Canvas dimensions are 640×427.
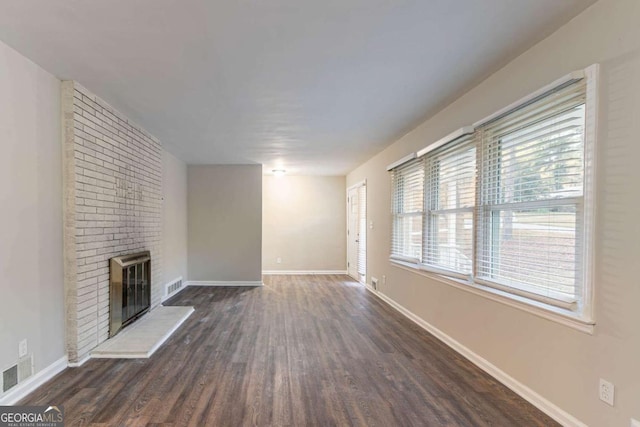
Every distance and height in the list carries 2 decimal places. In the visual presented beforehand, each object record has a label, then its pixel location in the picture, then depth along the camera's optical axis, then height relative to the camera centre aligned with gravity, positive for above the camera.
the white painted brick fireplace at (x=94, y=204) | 2.71 +0.04
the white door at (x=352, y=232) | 7.08 -0.53
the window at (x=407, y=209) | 4.00 +0.01
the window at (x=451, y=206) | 2.96 +0.04
